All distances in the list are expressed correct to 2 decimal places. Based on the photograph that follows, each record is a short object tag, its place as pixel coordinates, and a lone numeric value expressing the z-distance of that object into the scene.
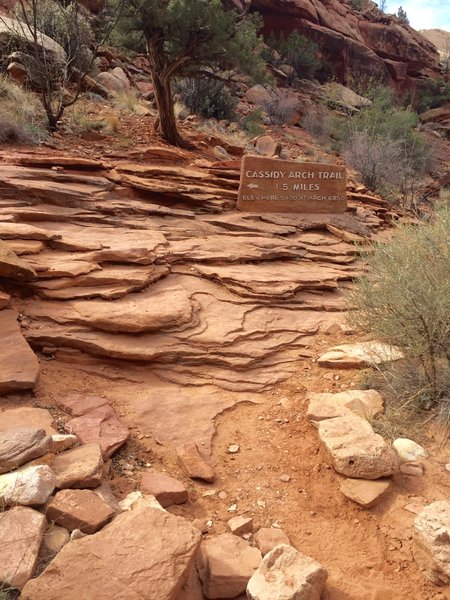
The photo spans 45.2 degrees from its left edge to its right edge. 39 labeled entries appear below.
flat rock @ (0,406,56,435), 3.03
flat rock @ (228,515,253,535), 2.75
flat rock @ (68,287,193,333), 4.30
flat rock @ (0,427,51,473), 2.54
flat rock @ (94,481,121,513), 2.56
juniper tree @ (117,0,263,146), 10.22
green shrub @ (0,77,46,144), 8.81
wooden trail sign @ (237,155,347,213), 7.91
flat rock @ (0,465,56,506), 2.33
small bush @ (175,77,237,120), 15.34
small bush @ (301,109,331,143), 18.81
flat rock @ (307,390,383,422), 3.66
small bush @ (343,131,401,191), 13.21
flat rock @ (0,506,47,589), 1.99
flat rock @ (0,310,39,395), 3.49
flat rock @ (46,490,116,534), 2.32
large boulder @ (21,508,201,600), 1.97
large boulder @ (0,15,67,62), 11.56
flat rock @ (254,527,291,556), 2.64
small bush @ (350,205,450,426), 3.68
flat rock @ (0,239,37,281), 4.28
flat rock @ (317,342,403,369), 4.20
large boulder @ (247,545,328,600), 2.17
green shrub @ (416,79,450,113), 28.89
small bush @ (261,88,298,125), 19.34
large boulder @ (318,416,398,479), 3.04
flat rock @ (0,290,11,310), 4.11
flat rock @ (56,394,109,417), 3.50
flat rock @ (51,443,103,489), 2.58
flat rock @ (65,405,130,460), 3.16
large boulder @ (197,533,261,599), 2.28
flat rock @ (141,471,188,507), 2.86
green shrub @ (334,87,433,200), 13.32
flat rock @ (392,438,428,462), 3.25
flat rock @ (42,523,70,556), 2.20
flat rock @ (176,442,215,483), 3.16
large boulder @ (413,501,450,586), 2.48
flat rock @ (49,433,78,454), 2.83
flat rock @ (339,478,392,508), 2.96
